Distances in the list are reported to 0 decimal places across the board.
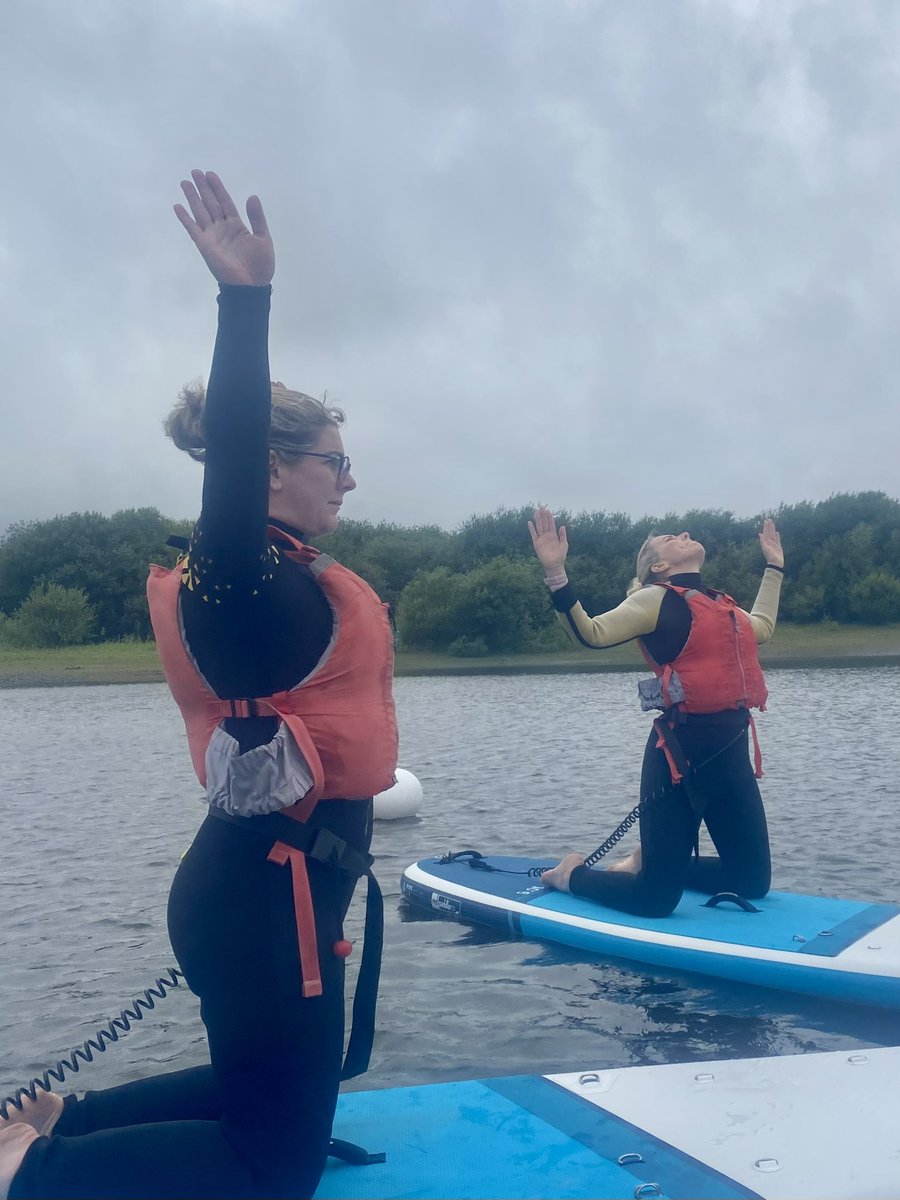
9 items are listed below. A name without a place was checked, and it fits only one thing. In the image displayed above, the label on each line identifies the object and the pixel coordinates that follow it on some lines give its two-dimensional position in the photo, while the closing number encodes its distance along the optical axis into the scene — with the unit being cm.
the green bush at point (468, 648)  4478
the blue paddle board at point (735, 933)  512
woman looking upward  558
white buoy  1047
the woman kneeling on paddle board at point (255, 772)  218
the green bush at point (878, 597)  4547
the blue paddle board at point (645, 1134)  294
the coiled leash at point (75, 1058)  263
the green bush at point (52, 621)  4619
